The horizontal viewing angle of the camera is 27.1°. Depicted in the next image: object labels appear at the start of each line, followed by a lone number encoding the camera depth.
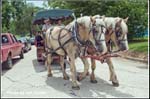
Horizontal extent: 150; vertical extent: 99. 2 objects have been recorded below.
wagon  12.80
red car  11.49
